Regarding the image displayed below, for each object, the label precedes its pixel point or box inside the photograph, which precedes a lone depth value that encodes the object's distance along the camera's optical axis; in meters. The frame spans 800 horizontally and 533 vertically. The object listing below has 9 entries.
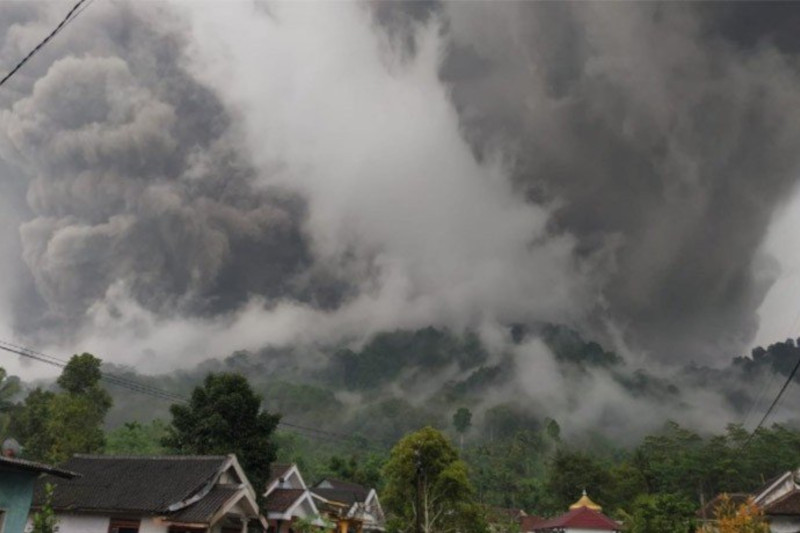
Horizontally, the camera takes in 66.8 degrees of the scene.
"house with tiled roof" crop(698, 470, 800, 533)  45.53
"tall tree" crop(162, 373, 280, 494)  44.91
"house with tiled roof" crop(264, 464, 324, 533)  45.09
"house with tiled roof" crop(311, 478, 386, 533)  55.97
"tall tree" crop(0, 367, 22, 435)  83.94
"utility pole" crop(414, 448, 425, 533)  40.31
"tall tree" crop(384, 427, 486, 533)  52.07
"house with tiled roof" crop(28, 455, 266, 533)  30.62
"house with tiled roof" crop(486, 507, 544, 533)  77.01
